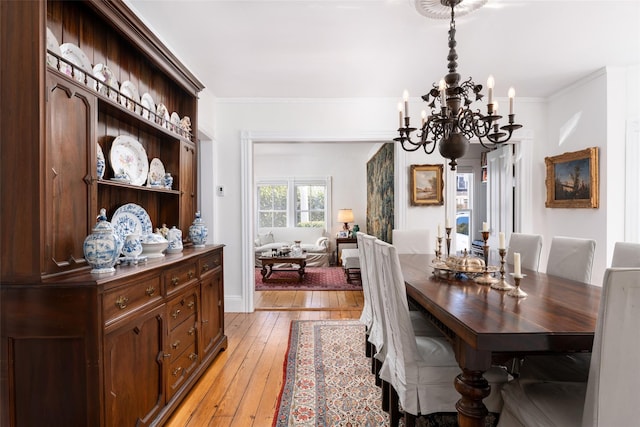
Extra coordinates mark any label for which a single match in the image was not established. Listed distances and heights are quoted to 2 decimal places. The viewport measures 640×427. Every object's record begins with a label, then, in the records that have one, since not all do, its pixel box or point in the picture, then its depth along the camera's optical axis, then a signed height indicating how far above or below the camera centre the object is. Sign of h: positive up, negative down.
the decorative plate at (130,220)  2.00 -0.05
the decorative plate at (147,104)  2.17 +0.79
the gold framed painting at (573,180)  3.24 +0.33
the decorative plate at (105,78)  1.83 +0.79
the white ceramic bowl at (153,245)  1.95 -0.20
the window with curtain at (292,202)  7.85 +0.23
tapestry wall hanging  4.90 +0.33
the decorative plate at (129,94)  1.99 +0.79
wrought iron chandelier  1.98 +0.59
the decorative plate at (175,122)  2.45 +0.74
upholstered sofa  6.85 -0.68
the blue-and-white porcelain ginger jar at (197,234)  2.57 -0.18
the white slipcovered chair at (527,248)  2.48 -0.31
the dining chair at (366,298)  2.33 -0.68
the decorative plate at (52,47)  1.46 +0.78
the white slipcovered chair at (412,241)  3.32 -0.31
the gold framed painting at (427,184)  4.00 +0.33
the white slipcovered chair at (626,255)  1.83 -0.26
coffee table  5.35 -0.87
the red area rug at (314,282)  4.99 -1.19
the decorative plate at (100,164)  1.74 +0.27
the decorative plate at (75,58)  1.59 +0.81
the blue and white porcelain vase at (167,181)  2.39 +0.23
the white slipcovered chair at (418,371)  1.46 -0.74
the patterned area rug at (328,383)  1.89 -1.20
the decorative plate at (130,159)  1.98 +0.35
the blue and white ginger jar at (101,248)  1.40 -0.16
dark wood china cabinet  1.26 -0.25
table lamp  7.36 -0.11
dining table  1.12 -0.43
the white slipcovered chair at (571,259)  2.09 -0.33
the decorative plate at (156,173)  2.34 +0.30
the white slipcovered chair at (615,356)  0.94 -0.43
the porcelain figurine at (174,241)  2.27 -0.21
